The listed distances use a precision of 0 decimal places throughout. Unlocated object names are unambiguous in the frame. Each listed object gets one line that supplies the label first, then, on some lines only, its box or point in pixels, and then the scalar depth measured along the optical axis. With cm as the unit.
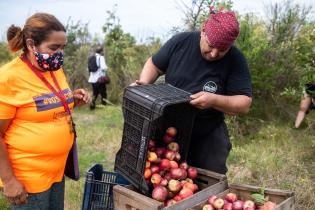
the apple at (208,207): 241
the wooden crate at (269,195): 243
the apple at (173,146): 279
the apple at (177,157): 274
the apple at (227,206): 243
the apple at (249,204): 246
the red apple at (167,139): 283
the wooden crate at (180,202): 227
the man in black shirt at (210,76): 263
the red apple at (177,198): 249
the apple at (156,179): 254
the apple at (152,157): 262
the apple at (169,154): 271
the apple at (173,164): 268
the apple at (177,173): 262
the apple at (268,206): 239
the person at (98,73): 1055
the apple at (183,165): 274
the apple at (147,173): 256
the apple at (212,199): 248
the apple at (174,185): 253
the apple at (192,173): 272
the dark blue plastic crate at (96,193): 265
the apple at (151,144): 274
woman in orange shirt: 230
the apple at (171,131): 281
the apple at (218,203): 244
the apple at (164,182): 256
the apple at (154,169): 259
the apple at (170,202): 242
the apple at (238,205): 244
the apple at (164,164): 263
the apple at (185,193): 249
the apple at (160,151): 270
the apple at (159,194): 242
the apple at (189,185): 256
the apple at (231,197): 253
